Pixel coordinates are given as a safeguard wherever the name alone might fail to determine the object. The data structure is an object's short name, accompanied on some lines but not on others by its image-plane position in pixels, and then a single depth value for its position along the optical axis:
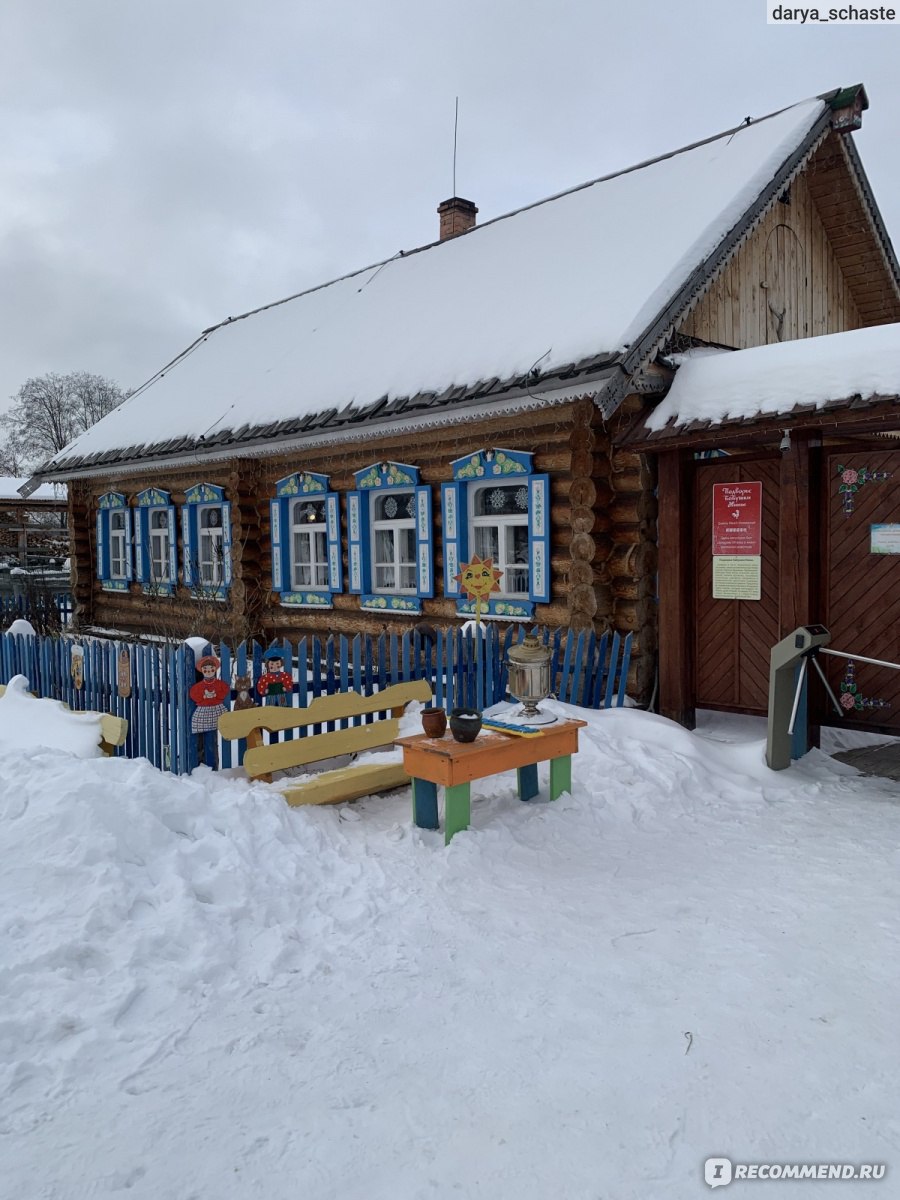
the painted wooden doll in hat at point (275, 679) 6.44
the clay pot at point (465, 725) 5.30
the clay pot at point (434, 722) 5.35
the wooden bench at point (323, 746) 5.63
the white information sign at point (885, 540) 6.77
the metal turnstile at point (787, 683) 6.55
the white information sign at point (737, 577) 7.58
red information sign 7.52
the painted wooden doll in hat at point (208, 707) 6.05
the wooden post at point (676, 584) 7.86
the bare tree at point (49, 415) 54.03
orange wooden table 5.09
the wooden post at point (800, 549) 7.03
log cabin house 8.52
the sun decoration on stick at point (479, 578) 7.20
